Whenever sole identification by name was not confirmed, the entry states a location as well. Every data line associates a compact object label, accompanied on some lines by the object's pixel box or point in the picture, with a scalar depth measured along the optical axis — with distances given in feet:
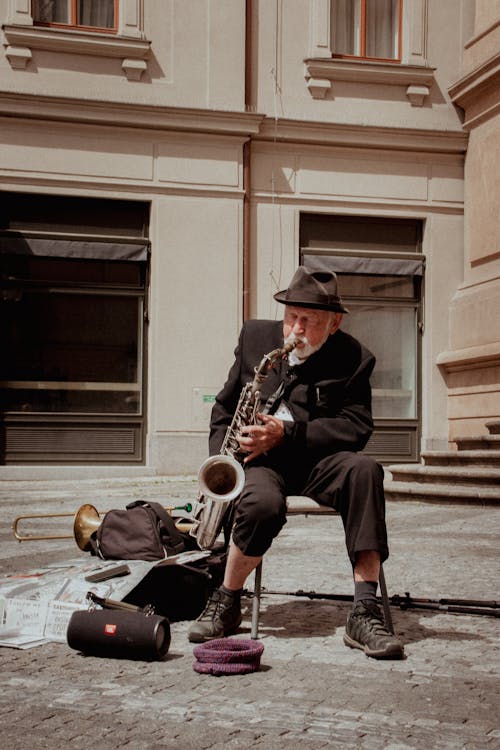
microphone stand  15.47
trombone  19.03
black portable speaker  12.66
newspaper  13.92
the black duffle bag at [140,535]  16.30
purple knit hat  12.22
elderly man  13.74
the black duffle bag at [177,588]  14.80
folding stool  14.02
